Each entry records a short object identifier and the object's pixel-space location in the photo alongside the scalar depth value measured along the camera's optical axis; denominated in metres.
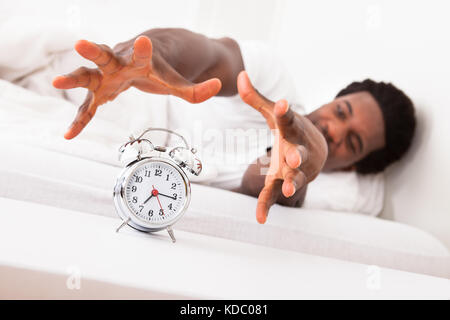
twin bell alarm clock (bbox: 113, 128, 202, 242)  0.65
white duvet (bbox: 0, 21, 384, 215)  1.09
